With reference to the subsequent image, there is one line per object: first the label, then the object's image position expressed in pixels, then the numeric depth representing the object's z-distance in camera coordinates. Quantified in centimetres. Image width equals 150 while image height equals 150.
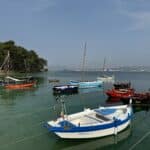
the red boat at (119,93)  2446
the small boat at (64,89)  3256
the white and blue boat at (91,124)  1151
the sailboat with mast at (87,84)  4027
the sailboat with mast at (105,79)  5932
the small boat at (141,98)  2140
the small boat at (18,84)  3689
